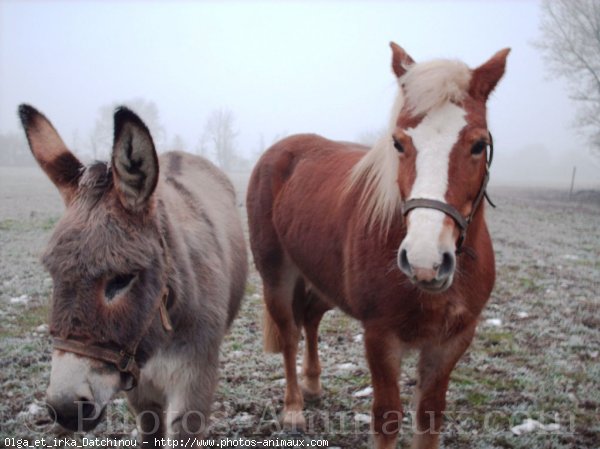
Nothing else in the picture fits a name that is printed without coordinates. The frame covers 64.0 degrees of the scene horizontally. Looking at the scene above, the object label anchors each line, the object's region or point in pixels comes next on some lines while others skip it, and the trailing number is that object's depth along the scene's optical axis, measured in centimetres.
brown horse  206
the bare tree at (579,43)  2497
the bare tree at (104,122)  4566
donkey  176
